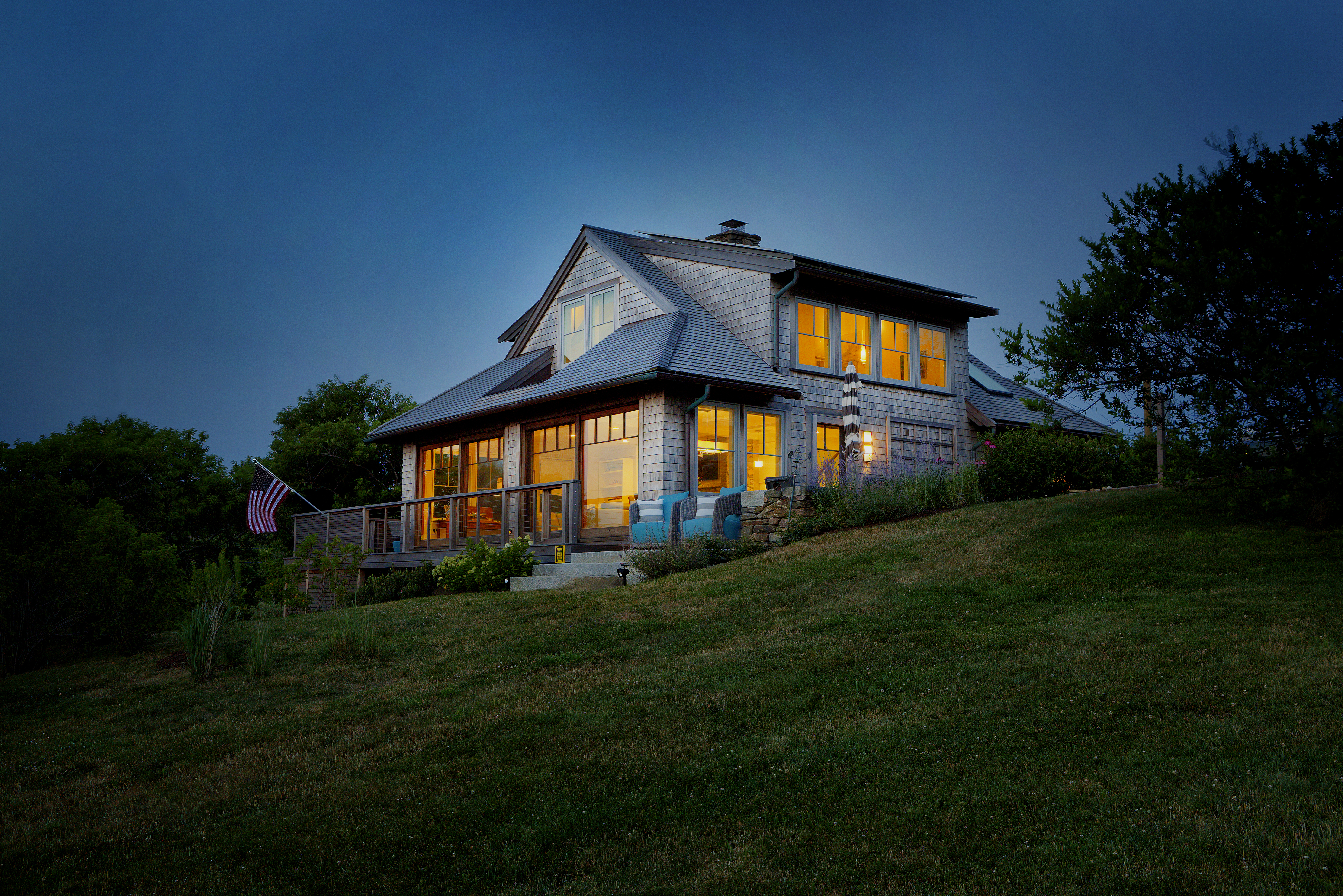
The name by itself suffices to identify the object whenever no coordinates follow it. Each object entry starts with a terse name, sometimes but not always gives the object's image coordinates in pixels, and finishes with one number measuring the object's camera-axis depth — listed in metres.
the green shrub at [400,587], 16.69
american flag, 21.92
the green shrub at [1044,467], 15.23
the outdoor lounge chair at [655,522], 15.36
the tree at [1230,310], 8.79
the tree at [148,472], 32.06
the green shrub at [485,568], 15.55
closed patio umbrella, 16.02
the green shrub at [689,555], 13.52
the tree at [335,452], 34.81
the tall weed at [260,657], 8.96
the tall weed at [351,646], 9.42
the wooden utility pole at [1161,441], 9.87
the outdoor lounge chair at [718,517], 14.46
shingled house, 17.28
